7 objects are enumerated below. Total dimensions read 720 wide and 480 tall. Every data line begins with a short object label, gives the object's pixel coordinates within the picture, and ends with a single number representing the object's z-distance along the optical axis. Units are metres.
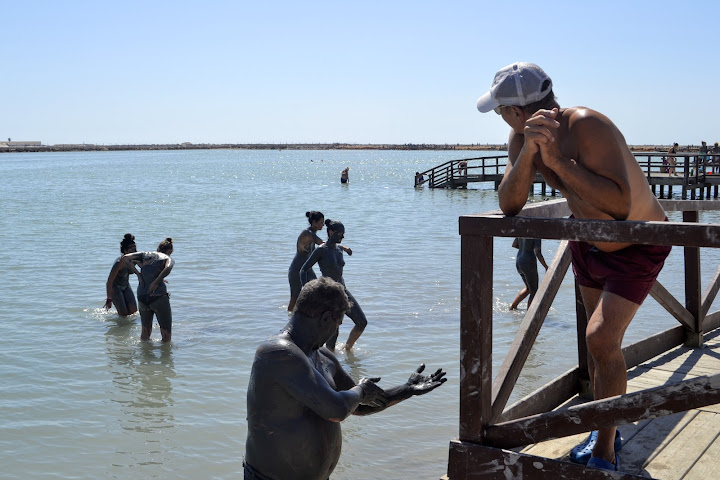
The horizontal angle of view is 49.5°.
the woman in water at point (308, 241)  9.91
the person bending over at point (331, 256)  9.05
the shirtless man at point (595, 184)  2.92
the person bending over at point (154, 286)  9.90
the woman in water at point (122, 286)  10.91
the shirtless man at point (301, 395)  3.02
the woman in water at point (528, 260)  11.37
